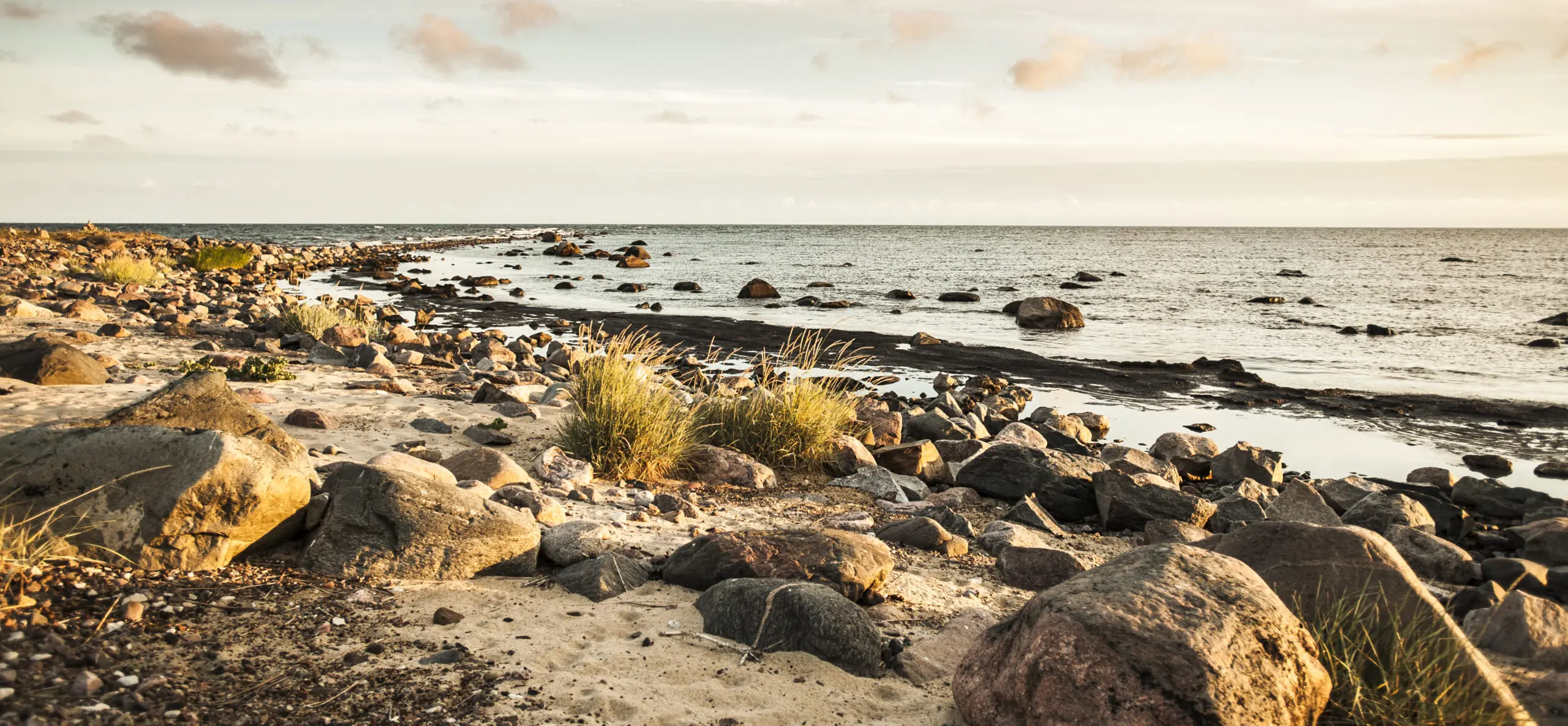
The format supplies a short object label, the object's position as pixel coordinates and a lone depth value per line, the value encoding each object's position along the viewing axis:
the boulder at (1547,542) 7.48
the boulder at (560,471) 7.47
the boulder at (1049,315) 26.16
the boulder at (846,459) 9.10
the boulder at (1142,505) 8.08
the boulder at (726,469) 8.33
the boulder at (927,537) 6.69
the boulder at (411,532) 5.06
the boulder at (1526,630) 4.83
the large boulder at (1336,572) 4.14
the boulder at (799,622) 4.46
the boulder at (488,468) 6.99
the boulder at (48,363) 8.94
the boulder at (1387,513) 8.09
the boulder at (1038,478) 8.55
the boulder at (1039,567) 6.06
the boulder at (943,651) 4.45
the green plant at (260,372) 10.93
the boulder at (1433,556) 7.06
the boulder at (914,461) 9.48
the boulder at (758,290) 34.09
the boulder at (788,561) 5.27
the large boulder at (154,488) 4.60
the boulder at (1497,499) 9.32
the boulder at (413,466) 5.76
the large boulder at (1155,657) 3.30
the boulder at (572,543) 5.56
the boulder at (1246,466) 10.25
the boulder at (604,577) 5.16
